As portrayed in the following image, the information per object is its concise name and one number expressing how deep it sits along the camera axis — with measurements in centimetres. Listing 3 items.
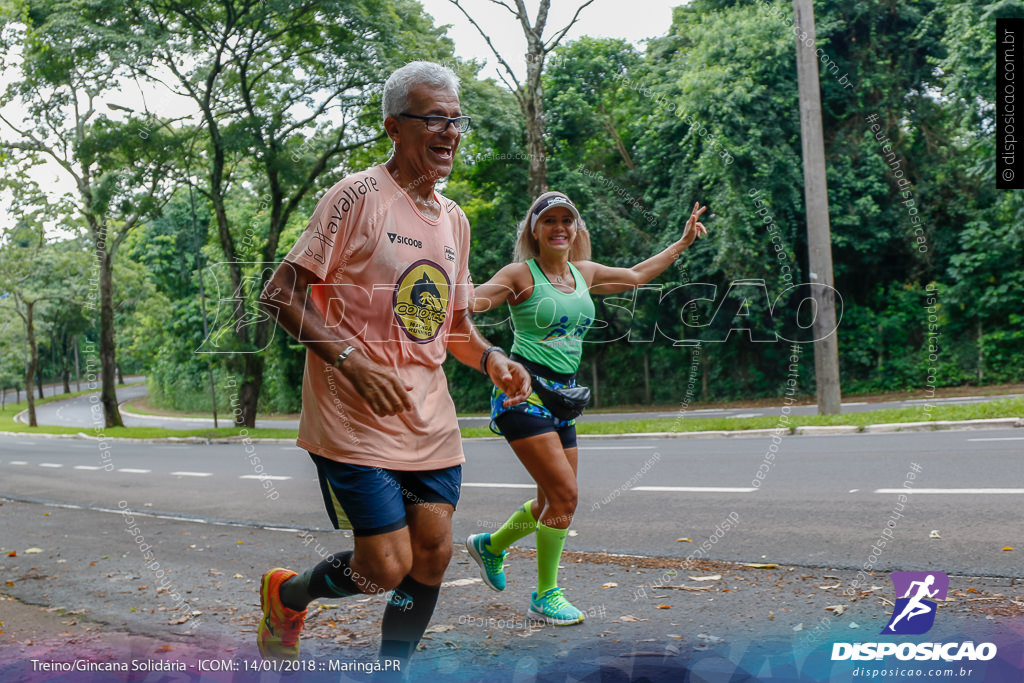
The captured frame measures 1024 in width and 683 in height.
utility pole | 1330
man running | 278
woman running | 409
